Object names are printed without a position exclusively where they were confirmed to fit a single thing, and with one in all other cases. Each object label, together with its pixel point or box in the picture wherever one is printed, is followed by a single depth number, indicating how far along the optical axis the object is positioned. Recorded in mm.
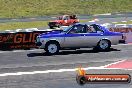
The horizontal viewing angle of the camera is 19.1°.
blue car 21125
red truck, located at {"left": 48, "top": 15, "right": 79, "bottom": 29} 43188
